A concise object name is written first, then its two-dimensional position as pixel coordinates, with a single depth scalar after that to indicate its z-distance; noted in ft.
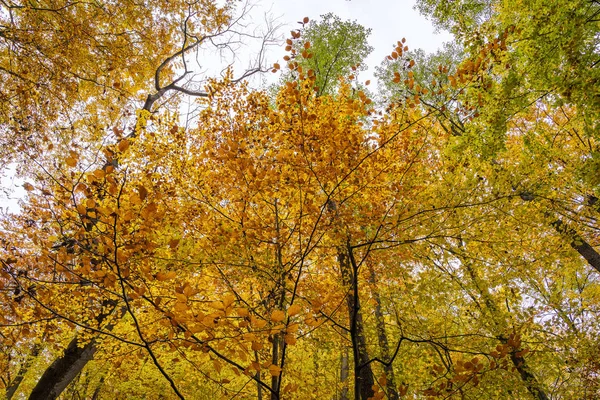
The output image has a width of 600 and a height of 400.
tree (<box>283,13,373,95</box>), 29.14
